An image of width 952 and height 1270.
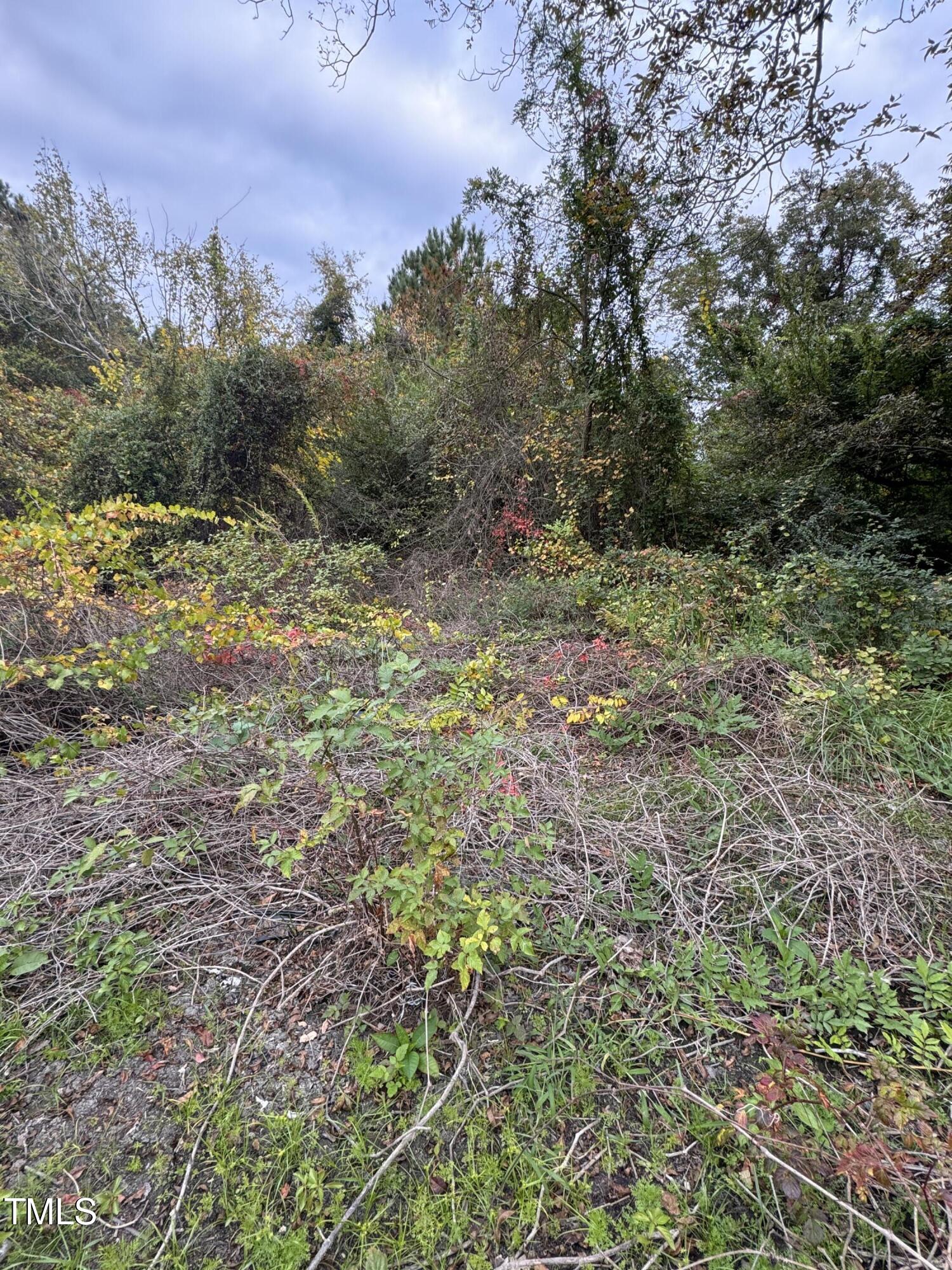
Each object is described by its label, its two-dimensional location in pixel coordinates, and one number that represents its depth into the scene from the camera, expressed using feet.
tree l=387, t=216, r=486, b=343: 24.82
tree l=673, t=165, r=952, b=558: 14.69
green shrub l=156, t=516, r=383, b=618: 14.11
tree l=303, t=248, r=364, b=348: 32.42
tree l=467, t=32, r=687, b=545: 15.72
